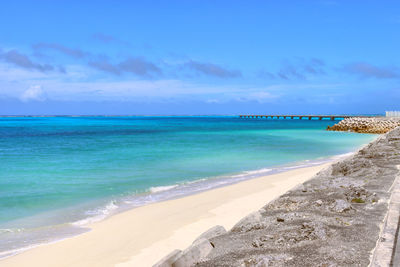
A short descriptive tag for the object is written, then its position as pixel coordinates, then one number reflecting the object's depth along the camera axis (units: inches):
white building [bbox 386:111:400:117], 2028.4
